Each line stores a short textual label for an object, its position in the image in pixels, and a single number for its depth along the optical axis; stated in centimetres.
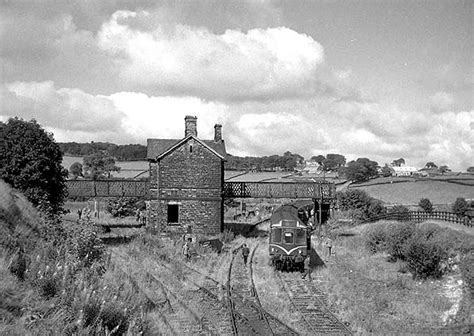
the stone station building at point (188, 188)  3253
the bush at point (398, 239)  2547
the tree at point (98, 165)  8044
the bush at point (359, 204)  5238
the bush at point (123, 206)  5294
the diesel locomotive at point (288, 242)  2323
